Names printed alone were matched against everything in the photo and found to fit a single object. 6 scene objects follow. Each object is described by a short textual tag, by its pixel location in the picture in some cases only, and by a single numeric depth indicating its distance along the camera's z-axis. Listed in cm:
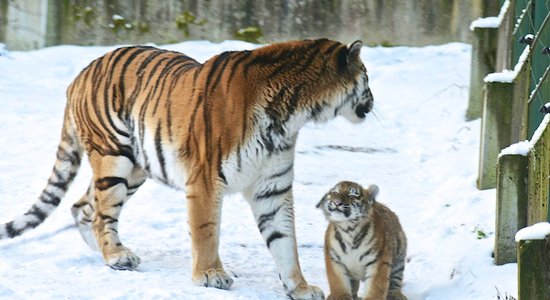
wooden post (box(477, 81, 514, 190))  1712
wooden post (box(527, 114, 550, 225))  1169
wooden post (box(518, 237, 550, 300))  1016
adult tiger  1384
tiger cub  1344
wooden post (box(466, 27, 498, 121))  2142
